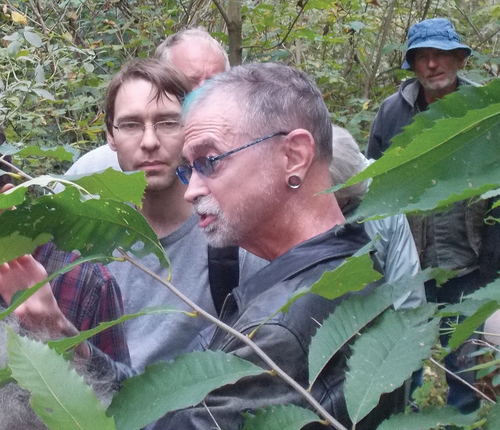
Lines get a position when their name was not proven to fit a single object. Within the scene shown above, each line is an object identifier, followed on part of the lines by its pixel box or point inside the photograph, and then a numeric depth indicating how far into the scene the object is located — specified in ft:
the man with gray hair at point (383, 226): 7.78
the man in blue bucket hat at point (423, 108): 12.26
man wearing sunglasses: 4.94
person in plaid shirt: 5.94
